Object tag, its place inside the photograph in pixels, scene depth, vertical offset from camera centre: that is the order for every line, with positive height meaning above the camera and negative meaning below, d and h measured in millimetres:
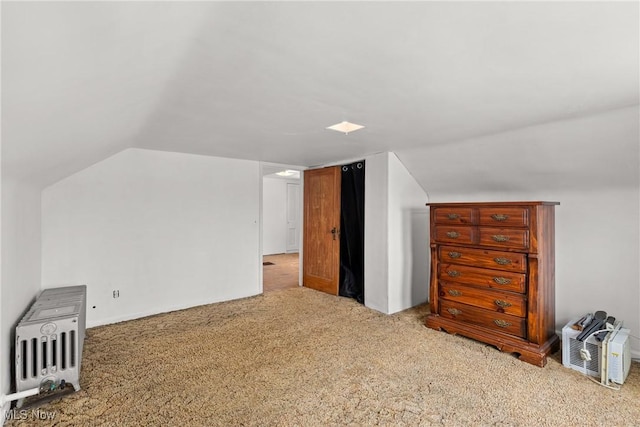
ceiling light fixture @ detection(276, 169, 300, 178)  7812 +1065
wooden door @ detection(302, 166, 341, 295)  4664 -244
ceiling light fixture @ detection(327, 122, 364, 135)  2684 +779
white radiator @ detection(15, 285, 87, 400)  2041 -916
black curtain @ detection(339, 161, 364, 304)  4336 -268
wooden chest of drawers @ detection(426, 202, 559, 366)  2684 -587
